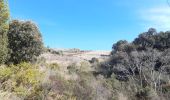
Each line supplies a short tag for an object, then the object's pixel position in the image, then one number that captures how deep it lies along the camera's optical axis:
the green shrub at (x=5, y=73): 6.39
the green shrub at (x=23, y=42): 8.26
